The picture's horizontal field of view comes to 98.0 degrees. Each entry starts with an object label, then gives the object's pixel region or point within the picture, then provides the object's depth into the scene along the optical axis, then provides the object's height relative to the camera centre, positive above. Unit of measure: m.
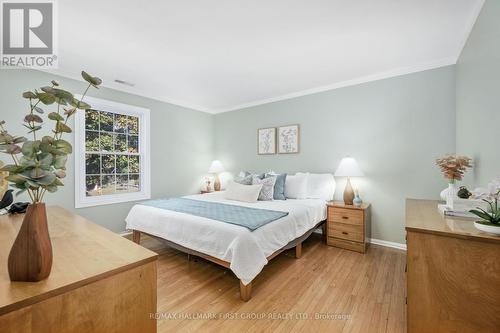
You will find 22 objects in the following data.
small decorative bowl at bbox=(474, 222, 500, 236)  1.12 -0.33
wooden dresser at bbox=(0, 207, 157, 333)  0.65 -0.43
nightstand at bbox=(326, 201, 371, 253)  2.86 -0.84
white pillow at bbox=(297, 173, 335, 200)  3.36 -0.35
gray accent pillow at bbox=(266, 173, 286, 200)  3.42 -0.36
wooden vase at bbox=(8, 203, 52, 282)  0.72 -0.30
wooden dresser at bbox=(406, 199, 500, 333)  1.12 -0.63
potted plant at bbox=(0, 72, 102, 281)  0.72 -0.05
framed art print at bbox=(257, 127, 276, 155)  4.16 +0.47
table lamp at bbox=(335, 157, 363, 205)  3.03 -0.10
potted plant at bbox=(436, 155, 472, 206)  1.84 -0.02
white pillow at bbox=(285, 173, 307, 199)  3.46 -0.35
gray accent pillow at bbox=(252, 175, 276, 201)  3.32 -0.35
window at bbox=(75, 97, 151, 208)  3.15 +0.16
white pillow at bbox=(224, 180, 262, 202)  3.21 -0.42
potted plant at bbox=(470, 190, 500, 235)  1.13 -0.30
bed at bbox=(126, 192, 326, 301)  1.89 -0.72
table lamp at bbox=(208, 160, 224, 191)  4.68 -0.10
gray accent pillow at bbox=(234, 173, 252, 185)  3.52 -0.25
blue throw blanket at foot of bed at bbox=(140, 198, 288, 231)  2.16 -0.54
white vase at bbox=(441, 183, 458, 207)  1.70 -0.23
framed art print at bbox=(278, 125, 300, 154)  3.89 +0.47
